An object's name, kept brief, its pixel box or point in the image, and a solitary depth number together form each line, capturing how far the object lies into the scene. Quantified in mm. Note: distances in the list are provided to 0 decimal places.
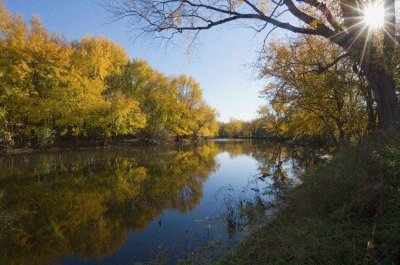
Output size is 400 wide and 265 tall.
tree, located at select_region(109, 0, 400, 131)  6691
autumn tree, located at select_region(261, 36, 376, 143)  12805
